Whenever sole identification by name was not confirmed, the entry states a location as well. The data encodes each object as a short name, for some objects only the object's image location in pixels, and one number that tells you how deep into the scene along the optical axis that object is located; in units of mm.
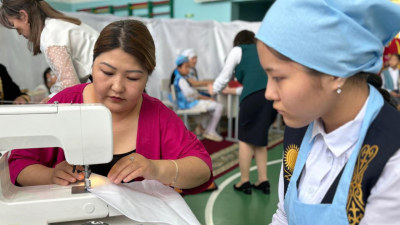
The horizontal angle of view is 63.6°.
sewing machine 858
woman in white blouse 1529
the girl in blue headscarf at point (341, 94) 669
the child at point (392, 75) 5676
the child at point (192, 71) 4888
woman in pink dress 1054
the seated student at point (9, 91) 1956
